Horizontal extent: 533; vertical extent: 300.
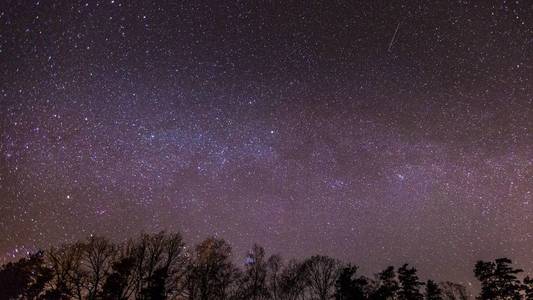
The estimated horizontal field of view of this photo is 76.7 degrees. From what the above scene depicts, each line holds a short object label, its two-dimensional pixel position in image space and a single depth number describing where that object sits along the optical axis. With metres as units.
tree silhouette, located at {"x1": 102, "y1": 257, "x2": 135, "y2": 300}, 35.69
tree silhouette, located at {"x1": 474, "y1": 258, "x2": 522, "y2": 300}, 38.38
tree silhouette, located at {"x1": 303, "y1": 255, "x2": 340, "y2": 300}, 48.28
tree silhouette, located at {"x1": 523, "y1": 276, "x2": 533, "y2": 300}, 36.94
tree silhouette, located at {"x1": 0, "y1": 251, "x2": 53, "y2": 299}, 51.21
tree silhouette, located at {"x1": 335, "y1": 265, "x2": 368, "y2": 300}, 40.75
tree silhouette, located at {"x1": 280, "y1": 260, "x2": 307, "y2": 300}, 48.63
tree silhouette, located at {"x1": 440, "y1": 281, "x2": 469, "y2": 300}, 60.75
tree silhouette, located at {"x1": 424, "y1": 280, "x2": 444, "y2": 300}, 44.25
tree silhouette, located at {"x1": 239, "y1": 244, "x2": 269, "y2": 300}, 44.41
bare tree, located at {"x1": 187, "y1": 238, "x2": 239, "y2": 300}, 36.91
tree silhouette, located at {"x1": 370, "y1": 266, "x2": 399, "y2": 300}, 40.25
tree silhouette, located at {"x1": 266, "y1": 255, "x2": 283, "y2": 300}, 48.09
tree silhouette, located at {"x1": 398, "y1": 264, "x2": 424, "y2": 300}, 41.56
